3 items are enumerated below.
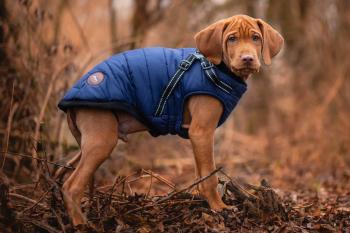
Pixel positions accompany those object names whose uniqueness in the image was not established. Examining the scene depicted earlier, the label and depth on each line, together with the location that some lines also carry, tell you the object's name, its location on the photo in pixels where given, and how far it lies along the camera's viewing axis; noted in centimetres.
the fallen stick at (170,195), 491
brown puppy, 504
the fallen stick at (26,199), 527
